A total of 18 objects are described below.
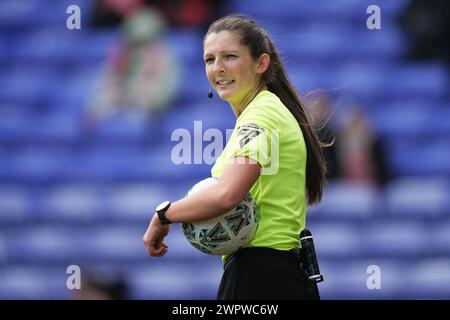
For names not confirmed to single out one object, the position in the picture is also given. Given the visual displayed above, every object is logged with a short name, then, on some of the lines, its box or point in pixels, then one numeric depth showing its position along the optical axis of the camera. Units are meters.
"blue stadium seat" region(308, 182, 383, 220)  13.30
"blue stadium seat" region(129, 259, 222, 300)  13.03
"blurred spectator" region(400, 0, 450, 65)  14.09
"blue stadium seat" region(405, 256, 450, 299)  12.85
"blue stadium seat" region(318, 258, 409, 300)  12.73
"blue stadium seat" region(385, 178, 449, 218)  13.30
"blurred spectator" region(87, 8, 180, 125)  14.02
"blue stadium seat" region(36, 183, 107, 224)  13.67
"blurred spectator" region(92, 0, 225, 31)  14.21
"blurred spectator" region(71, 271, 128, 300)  12.09
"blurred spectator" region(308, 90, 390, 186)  13.35
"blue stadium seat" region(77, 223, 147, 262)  13.32
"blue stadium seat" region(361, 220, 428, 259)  13.09
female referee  5.52
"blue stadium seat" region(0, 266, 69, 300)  13.23
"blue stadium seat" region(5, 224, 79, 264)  13.52
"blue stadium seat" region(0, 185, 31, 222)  13.87
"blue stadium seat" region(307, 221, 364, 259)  13.08
